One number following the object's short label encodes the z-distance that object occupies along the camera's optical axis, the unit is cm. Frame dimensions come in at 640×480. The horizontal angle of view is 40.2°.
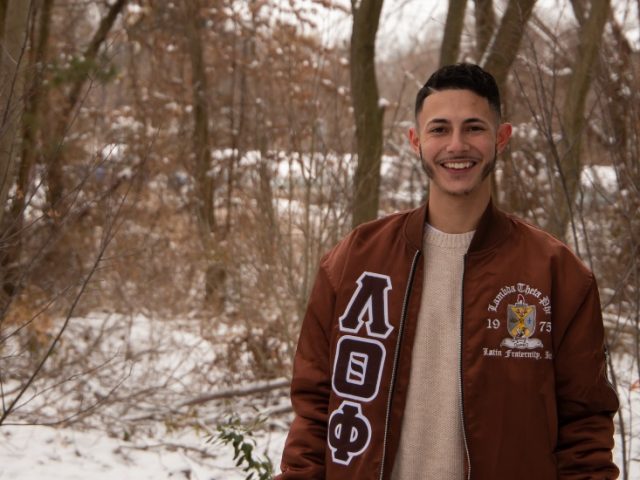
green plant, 419
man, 200
